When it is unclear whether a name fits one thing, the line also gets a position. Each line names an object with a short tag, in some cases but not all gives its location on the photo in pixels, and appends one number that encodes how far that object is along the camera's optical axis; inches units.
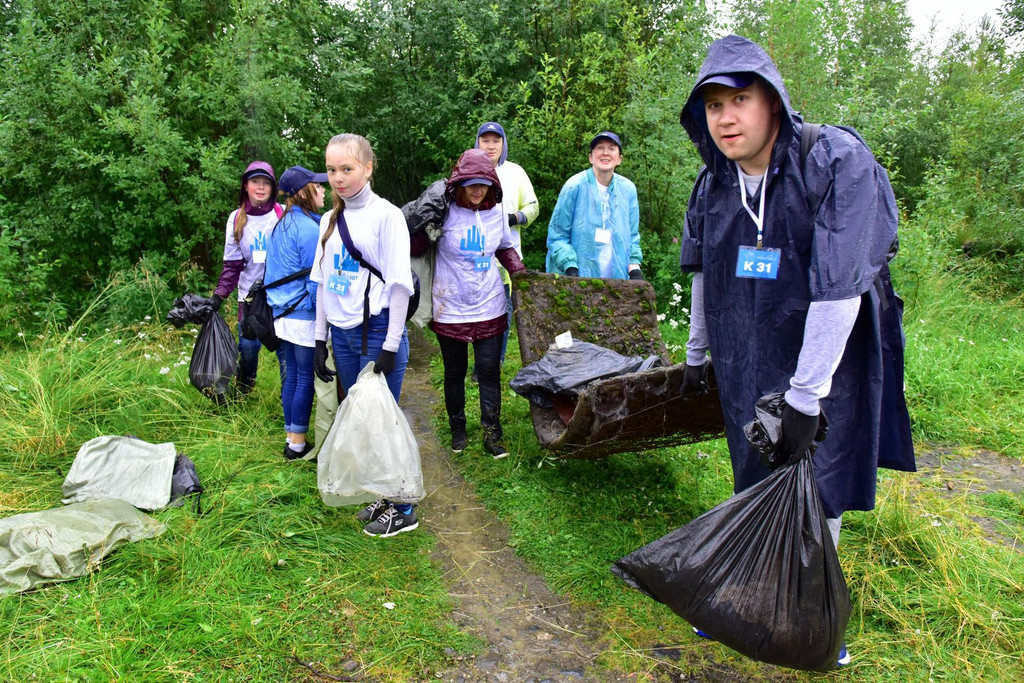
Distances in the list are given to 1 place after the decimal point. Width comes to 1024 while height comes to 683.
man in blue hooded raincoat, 76.9
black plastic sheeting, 142.3
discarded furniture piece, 114.3
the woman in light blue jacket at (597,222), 182.2
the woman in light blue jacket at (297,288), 151.6
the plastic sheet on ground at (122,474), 132.1
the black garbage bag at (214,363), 178.1
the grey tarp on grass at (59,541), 105.6
